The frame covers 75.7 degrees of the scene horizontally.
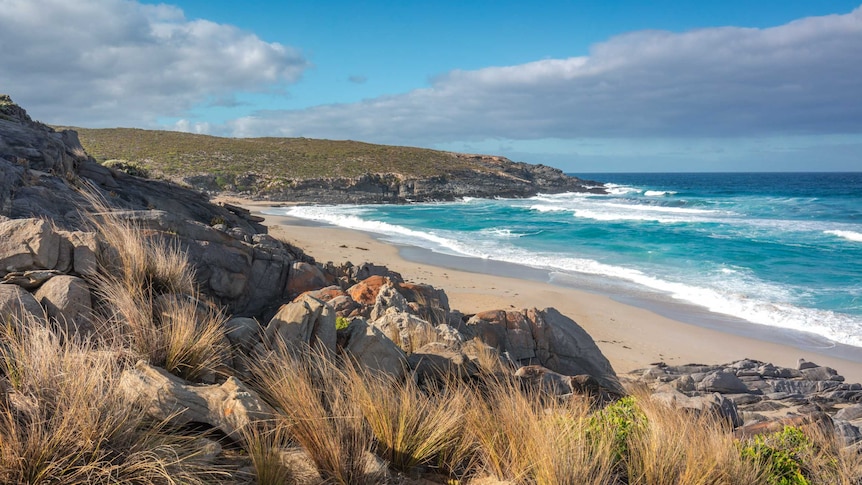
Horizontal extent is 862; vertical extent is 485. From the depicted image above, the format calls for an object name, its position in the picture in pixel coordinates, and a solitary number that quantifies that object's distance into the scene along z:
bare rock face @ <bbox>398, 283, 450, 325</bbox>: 9.05
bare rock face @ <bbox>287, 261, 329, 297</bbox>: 9.62
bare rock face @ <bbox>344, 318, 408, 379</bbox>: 5.30
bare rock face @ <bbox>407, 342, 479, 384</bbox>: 5.63
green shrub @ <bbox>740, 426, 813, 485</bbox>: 4.46
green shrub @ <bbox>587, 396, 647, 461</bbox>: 4.19
